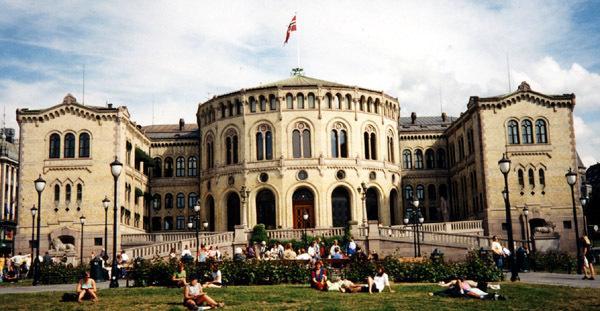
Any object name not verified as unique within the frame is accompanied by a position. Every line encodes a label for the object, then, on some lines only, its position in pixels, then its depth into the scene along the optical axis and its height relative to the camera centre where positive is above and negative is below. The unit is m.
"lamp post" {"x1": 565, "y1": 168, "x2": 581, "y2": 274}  32.94 +2.30
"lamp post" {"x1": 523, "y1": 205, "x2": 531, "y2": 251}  52.75 +0.47
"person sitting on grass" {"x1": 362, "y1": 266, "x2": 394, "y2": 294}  23.67 -1.98
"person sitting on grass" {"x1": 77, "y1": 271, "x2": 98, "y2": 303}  21.48 -1.73
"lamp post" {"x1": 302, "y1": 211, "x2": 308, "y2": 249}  47.94 -0.70
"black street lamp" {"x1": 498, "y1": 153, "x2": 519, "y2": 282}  27.34 -0.30
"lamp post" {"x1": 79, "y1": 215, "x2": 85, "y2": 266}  51.71 +1.47
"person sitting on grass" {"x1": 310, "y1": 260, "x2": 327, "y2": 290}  24.42 -1.80
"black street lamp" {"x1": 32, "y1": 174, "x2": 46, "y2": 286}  33.00 -1.01
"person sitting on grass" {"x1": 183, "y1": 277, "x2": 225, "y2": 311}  19.22 -1.91
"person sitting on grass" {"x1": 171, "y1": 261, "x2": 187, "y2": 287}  26.12 -1.70
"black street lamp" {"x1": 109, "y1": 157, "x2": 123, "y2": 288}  27.89 -0.62
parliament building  57.19 +6.45
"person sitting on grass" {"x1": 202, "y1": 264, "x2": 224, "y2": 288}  26.02 -1.83
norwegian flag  64.94 +20.45
